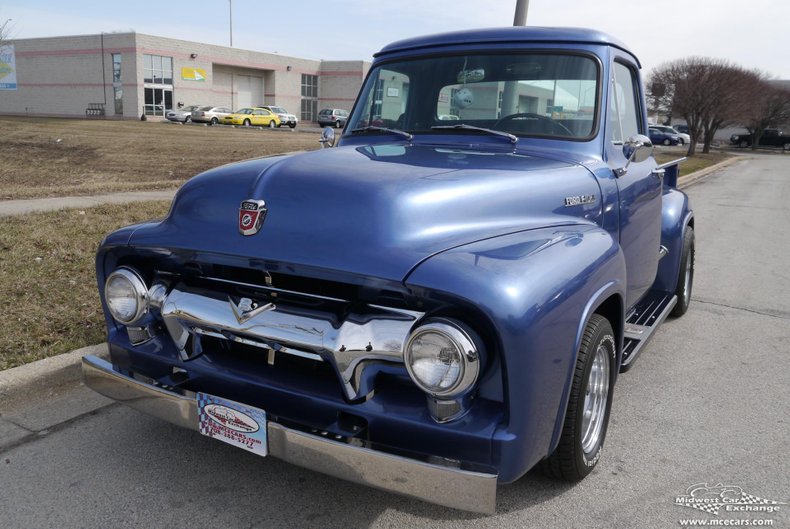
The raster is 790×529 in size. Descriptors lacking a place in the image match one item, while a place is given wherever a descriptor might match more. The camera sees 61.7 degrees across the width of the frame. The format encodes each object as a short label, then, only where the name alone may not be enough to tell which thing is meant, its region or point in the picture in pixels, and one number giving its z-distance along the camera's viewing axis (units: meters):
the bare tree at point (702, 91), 34.19
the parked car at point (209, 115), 43.84
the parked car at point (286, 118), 46.94
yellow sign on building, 52.97
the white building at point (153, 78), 51.06
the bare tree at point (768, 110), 45.25
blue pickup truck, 2.12
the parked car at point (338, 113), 43.54
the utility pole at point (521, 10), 8.55
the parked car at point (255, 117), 45.06
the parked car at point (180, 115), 44.56
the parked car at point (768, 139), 52.45
